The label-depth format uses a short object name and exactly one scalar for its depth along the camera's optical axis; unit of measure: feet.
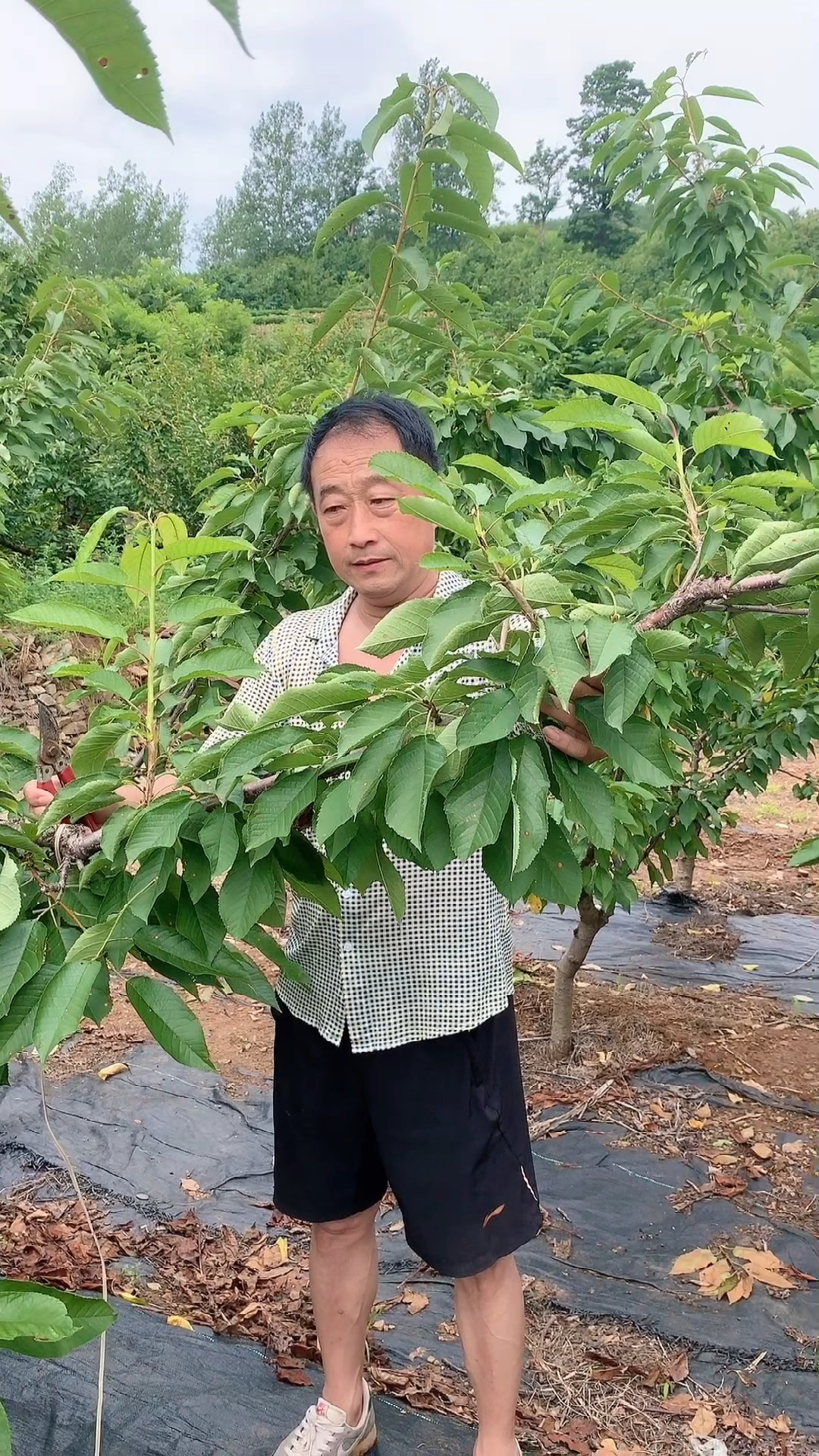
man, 4.55
